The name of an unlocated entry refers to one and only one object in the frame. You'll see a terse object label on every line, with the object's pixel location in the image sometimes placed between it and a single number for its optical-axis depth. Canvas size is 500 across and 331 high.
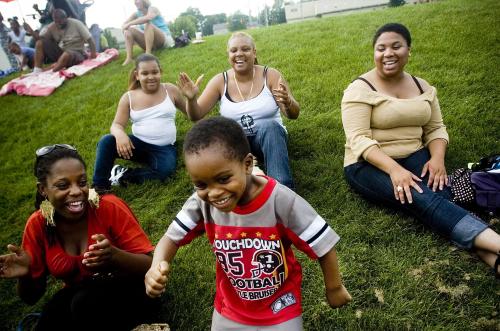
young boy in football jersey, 1.45
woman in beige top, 2.80
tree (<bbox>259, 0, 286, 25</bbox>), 63.09
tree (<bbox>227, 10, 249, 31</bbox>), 56.69
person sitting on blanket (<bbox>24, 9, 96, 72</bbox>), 8.47
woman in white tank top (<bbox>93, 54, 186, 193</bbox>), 4.02
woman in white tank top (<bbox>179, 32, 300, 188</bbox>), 3.25
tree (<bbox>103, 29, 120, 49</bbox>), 42.58
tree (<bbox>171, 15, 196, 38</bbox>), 43.28
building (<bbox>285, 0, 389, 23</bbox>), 47.13
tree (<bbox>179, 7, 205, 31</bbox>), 73.14
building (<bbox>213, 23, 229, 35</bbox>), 68.38
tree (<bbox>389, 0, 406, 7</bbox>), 23.00
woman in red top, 2.05
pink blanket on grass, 7.70
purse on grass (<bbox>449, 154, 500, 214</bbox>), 2.68
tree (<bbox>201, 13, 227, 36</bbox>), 72.20
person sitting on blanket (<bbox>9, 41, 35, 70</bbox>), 11.01
